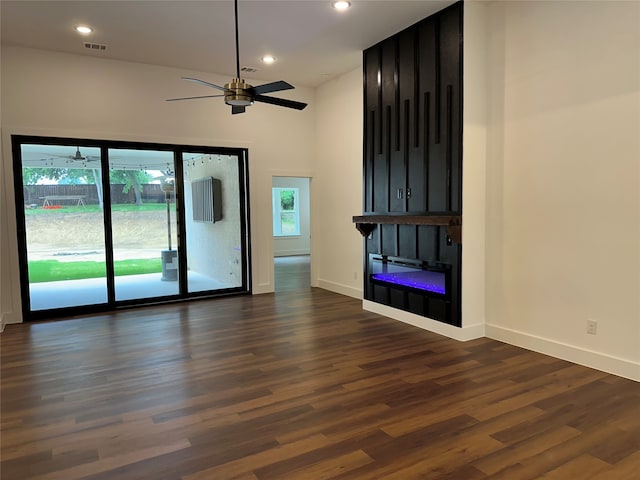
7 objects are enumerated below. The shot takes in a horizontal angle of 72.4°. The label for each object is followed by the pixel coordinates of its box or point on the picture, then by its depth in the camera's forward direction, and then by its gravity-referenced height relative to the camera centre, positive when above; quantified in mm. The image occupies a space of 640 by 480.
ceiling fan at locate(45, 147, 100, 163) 6102 +885
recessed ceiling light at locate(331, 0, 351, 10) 4508 +2198
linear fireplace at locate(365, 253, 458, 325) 4871 -877
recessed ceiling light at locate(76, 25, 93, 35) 5039 +2226
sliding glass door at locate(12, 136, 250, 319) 5934 -59
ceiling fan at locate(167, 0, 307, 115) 3726 +1094
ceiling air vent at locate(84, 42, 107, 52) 5586 +2247
